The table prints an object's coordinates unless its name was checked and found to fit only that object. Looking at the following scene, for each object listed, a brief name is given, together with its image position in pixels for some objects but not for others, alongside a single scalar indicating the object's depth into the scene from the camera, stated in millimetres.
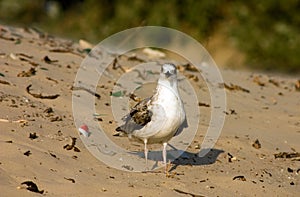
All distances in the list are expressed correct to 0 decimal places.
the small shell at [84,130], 14650
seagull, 12787
